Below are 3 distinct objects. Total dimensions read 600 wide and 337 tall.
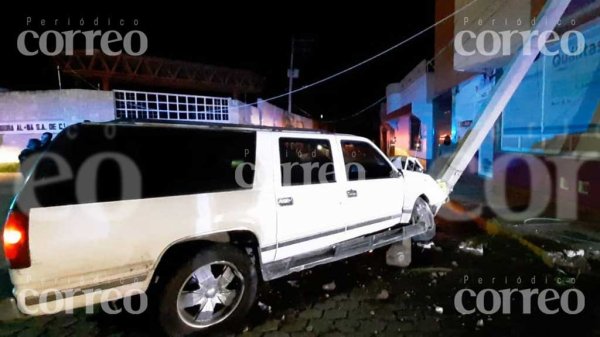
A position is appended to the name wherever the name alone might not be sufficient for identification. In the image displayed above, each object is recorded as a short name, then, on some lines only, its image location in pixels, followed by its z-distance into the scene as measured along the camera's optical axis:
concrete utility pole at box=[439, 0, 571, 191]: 7.07
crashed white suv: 2.56
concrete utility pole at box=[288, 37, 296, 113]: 18.59
